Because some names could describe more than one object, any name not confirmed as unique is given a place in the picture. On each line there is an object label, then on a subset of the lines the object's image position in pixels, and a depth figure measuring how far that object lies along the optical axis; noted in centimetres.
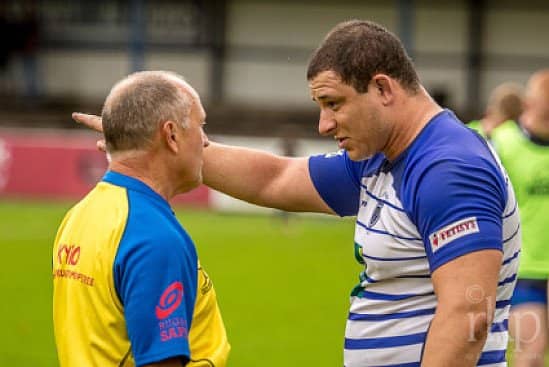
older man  737
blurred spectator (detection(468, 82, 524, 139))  2100
